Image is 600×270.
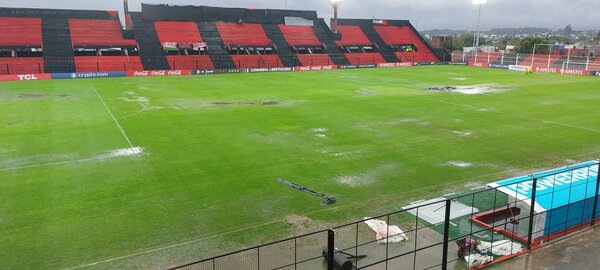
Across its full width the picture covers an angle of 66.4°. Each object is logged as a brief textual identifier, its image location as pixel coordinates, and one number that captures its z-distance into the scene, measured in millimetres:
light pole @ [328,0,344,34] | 80344
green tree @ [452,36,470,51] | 164950
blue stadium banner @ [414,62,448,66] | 79000
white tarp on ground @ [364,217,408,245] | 12125
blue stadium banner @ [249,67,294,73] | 64381
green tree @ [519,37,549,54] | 106894
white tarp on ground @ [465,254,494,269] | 10883
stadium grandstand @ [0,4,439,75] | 60156
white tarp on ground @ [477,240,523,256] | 11375
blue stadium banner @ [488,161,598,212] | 11984
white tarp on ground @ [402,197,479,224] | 13320
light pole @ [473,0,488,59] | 73669
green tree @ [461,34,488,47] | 177188
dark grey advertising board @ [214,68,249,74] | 61719
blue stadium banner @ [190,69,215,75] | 59781
